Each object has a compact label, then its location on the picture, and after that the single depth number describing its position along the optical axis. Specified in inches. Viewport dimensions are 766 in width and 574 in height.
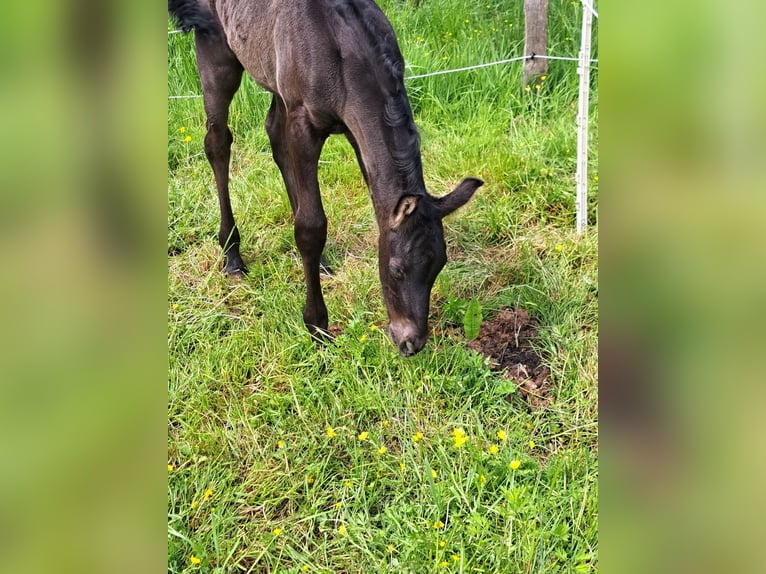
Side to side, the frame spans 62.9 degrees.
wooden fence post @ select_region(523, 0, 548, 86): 211.2
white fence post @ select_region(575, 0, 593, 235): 153.6
